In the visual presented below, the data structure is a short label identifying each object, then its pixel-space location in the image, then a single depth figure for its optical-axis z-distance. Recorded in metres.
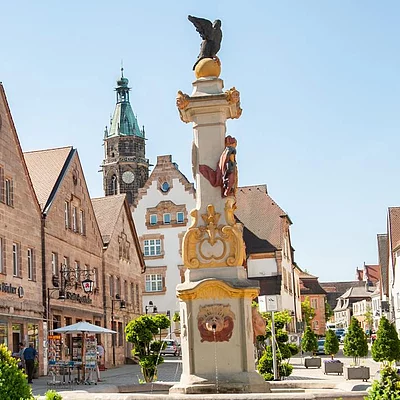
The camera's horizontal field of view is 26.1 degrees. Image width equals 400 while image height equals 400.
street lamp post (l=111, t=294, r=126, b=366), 48.56
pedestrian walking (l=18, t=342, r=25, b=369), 31.26
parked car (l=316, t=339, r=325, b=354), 60.71
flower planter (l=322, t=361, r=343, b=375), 32.71
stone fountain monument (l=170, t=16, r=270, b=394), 17.94
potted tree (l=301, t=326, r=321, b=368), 52.94
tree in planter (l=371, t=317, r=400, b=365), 36.94
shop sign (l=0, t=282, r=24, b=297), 32.62
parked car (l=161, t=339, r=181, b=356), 58.84
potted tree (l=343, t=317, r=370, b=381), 38.22
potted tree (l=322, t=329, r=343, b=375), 46.44
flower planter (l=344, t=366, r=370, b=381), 26.09
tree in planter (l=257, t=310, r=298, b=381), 26.31
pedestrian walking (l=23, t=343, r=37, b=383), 30.80
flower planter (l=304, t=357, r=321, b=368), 39.71
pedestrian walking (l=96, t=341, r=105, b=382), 34.24
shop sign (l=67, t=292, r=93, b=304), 40.47
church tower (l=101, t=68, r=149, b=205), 123.38
